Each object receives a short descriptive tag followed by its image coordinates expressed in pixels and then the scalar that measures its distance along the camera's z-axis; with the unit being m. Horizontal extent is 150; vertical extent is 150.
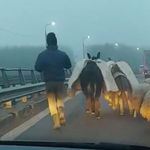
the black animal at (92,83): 10.84
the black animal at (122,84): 11.03
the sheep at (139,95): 9.41
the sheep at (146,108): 8.46
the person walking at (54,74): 8.55
